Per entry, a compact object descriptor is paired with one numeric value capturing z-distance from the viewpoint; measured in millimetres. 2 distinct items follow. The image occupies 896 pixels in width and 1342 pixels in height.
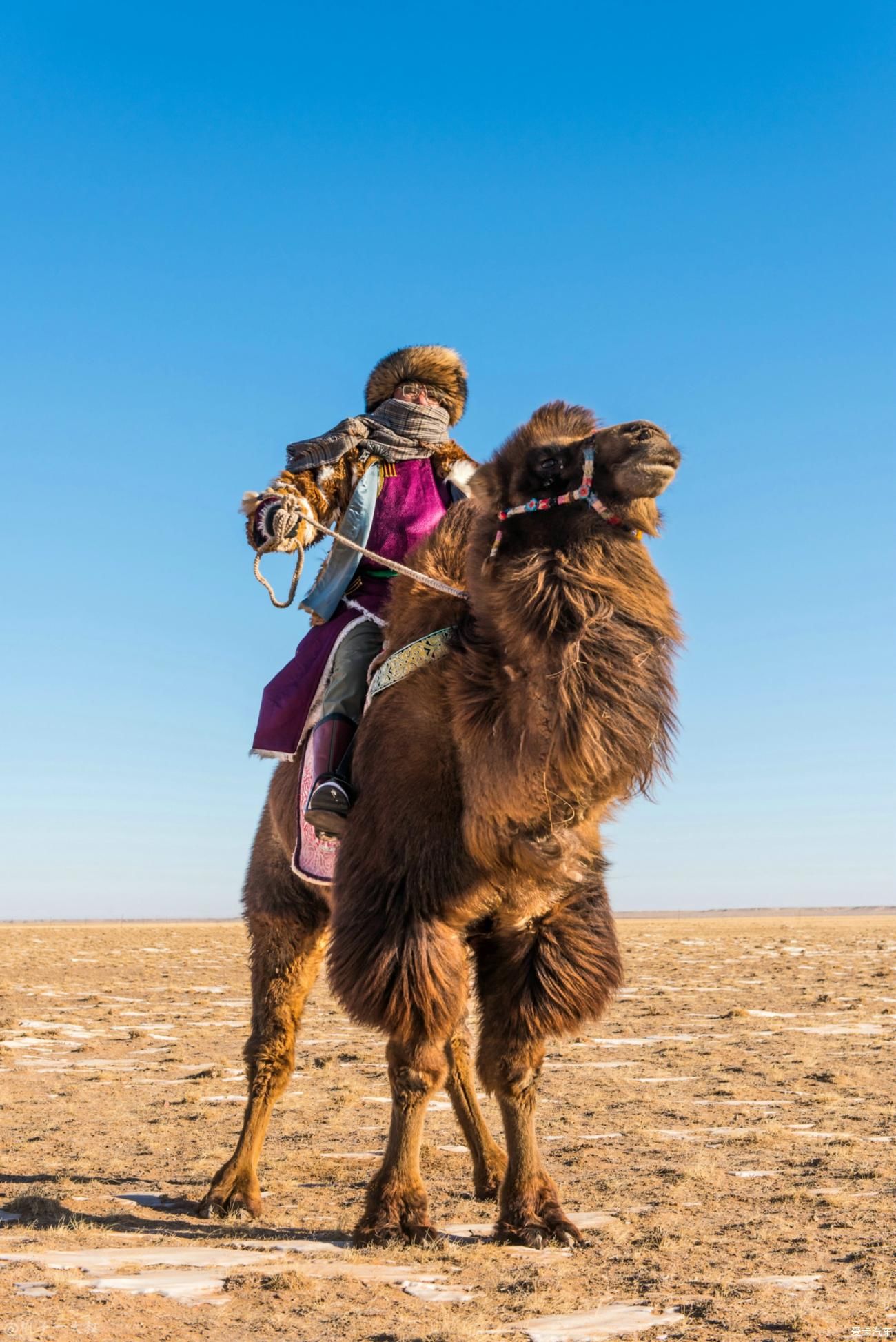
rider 5543
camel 4406
